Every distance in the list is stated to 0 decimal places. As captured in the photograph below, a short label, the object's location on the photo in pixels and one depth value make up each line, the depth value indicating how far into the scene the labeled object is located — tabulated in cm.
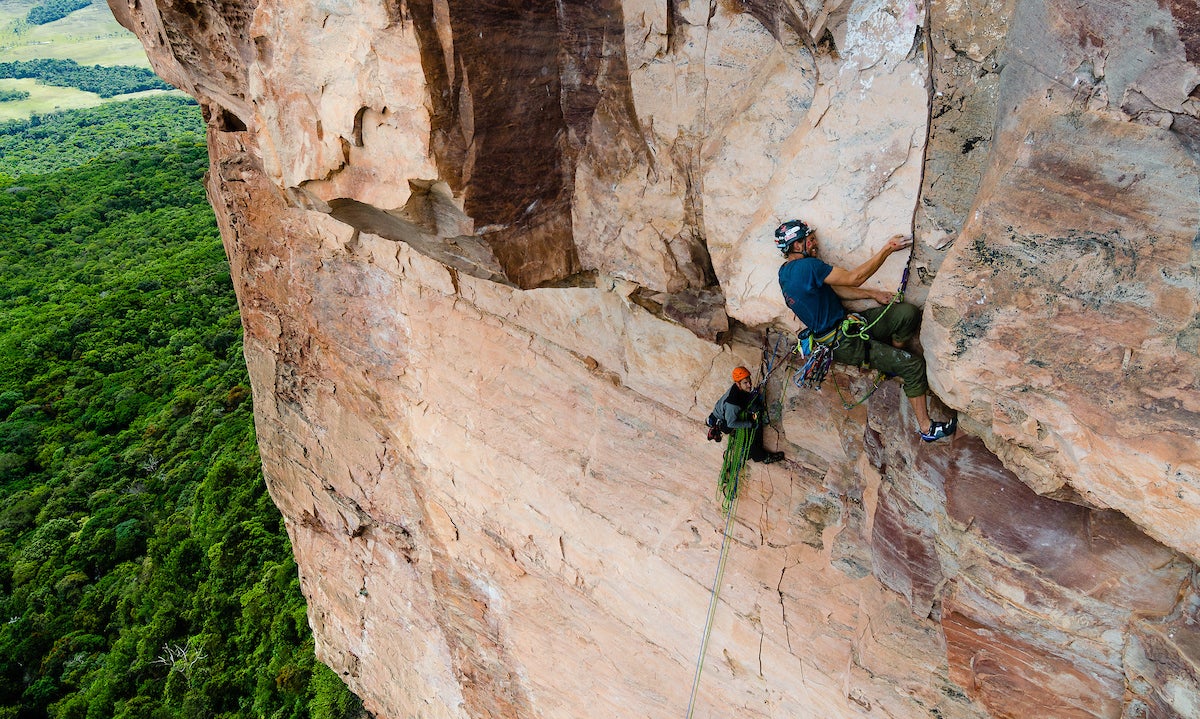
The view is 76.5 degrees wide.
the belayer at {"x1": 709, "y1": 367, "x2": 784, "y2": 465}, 458
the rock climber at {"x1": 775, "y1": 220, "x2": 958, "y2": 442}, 356
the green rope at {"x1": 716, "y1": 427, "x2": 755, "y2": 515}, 480
